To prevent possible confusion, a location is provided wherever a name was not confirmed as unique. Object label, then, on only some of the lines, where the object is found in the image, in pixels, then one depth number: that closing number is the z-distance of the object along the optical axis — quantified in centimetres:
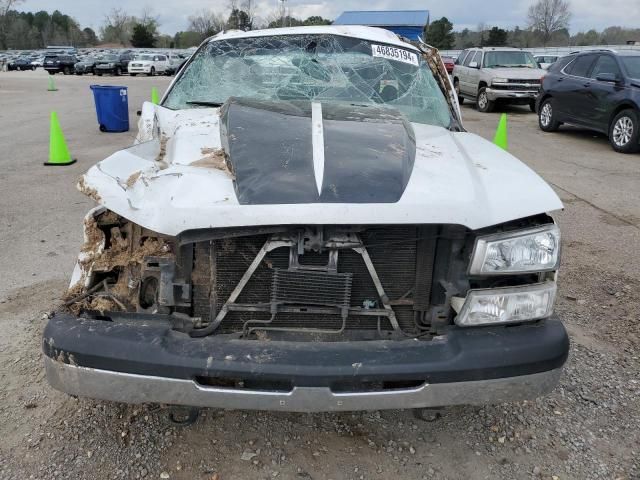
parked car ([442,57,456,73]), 2674
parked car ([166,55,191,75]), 4106
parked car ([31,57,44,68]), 4971
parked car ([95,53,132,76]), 3950
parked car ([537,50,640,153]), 990
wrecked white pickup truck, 205
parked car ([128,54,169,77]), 3900
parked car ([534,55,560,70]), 2697
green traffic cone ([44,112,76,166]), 829
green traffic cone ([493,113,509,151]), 866
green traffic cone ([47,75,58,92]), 2358
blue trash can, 1139
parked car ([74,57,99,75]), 4022
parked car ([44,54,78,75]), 4234
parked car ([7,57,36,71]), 4931
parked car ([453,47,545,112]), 1567
